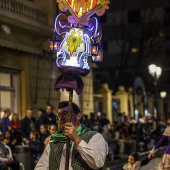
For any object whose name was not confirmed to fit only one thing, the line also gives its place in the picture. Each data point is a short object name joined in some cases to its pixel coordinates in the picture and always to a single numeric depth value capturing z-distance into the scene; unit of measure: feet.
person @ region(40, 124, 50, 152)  48.43
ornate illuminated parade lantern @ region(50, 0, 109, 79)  18.74
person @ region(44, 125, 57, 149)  39.99
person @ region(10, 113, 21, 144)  49.90
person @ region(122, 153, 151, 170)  39.50
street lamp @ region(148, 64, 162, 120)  96.01
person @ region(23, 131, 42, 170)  48.80
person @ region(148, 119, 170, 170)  40.27
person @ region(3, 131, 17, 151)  47.01
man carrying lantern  17.17
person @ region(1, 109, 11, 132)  51.25
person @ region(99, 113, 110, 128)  82.31
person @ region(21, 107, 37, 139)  51.29
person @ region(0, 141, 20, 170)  41.96
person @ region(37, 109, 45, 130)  51.87
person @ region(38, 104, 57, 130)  51.44
